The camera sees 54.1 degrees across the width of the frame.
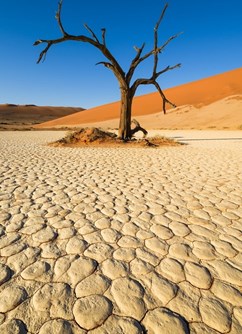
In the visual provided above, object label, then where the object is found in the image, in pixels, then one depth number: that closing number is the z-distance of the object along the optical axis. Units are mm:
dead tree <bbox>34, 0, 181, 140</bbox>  10258
